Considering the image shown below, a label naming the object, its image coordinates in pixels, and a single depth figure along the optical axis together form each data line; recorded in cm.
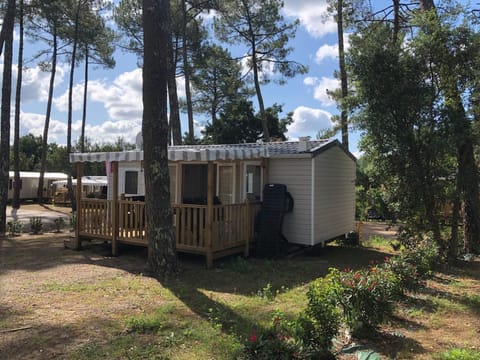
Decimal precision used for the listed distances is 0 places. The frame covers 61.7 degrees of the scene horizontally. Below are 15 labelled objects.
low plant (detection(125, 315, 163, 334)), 403
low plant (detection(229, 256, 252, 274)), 687
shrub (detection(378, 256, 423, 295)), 473
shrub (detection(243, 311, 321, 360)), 291
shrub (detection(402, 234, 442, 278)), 571
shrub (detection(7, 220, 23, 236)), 1169
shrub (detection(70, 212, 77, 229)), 1300
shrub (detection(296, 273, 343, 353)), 323
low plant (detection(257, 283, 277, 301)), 528
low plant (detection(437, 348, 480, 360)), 301
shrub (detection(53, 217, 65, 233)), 1266
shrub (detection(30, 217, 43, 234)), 1195
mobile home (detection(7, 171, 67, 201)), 2841
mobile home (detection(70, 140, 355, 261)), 749
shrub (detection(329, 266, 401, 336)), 375
